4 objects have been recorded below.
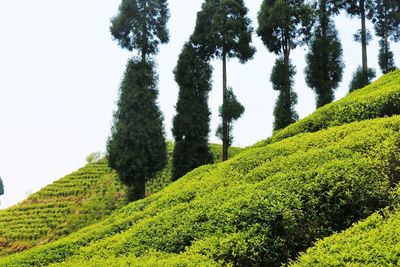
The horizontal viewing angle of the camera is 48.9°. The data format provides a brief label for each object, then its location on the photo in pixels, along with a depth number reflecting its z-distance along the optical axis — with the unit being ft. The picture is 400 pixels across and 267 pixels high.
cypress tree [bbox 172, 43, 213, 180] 88.63
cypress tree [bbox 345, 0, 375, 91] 94.99
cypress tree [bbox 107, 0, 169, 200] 80.59
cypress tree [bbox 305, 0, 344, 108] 95.20
